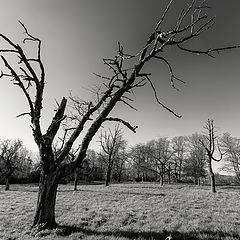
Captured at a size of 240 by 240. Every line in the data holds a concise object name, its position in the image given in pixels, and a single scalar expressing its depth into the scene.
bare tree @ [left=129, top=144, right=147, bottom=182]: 53.66
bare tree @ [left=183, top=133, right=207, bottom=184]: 51.72
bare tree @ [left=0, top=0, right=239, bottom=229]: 7.34
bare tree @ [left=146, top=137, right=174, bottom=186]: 49.86
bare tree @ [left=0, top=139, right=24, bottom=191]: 30.49
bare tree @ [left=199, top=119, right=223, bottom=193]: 26.59
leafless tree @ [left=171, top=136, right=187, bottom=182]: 59.30
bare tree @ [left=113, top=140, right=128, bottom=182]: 64.55
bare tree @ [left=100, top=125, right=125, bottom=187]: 36.89
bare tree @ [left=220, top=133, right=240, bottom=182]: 44.66
